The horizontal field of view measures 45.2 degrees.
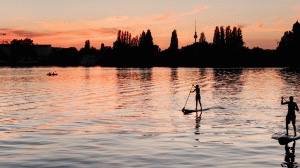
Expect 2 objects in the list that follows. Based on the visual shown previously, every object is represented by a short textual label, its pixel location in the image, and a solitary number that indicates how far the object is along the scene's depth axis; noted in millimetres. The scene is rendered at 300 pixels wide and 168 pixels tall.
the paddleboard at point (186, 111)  30747
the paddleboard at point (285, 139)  18516
